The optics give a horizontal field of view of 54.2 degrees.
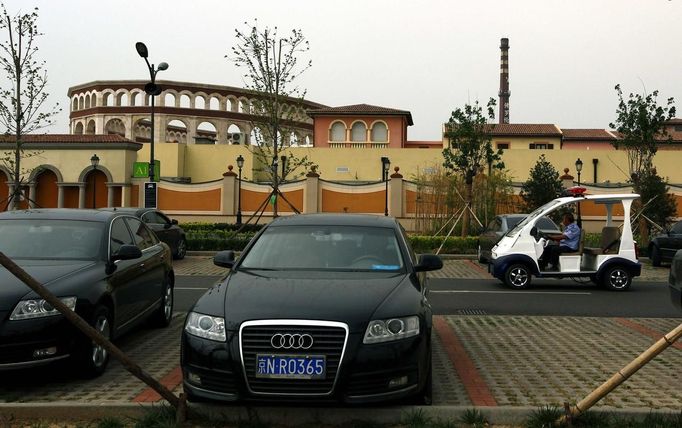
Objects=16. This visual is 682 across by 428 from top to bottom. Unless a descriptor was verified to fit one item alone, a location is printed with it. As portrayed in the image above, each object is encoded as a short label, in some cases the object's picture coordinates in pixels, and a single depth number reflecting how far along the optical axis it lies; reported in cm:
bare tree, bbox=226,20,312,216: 2702
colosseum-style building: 7488
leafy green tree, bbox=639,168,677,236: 2309
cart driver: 1359
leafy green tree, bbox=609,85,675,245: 2295
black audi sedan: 461
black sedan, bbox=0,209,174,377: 562
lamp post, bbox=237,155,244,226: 3476
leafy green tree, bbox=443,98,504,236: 2584
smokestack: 7525
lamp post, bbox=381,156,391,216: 3350
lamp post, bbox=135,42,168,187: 2214
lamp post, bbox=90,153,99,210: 3849
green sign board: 2607
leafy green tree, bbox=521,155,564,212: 2728
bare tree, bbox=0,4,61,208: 2320
